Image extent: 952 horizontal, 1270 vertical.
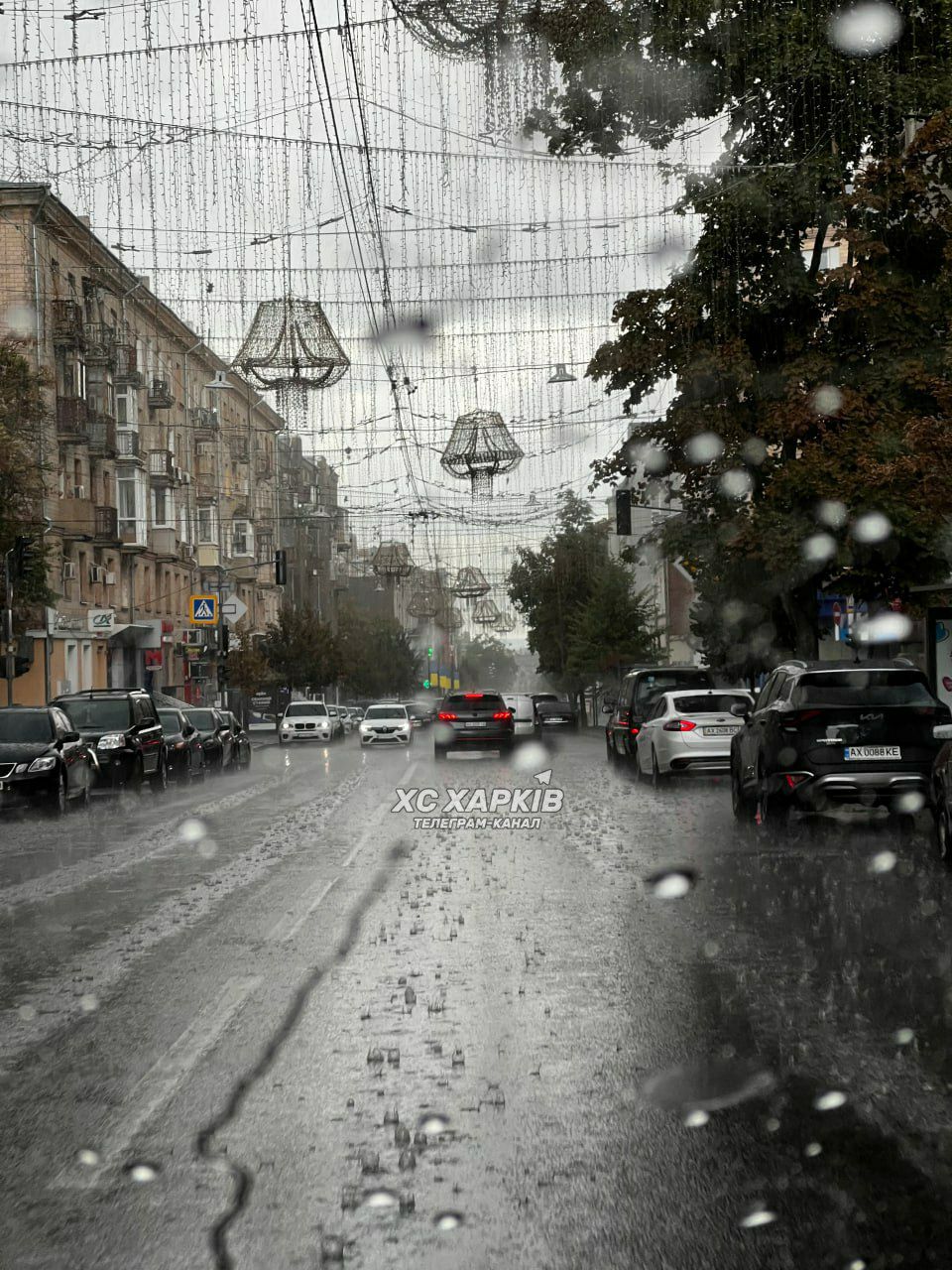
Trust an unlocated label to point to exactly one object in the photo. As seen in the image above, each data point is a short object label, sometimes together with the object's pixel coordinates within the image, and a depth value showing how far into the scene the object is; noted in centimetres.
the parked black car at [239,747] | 4009
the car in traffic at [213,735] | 3734
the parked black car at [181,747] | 3288
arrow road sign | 6144
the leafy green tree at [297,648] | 8906
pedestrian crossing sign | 5634
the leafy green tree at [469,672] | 17462
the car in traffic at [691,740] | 2536
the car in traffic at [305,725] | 6209
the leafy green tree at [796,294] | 2739
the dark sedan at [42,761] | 2294
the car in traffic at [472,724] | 3934
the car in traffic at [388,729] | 5241
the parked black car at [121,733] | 2834
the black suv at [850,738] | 1680
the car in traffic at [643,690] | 3195
